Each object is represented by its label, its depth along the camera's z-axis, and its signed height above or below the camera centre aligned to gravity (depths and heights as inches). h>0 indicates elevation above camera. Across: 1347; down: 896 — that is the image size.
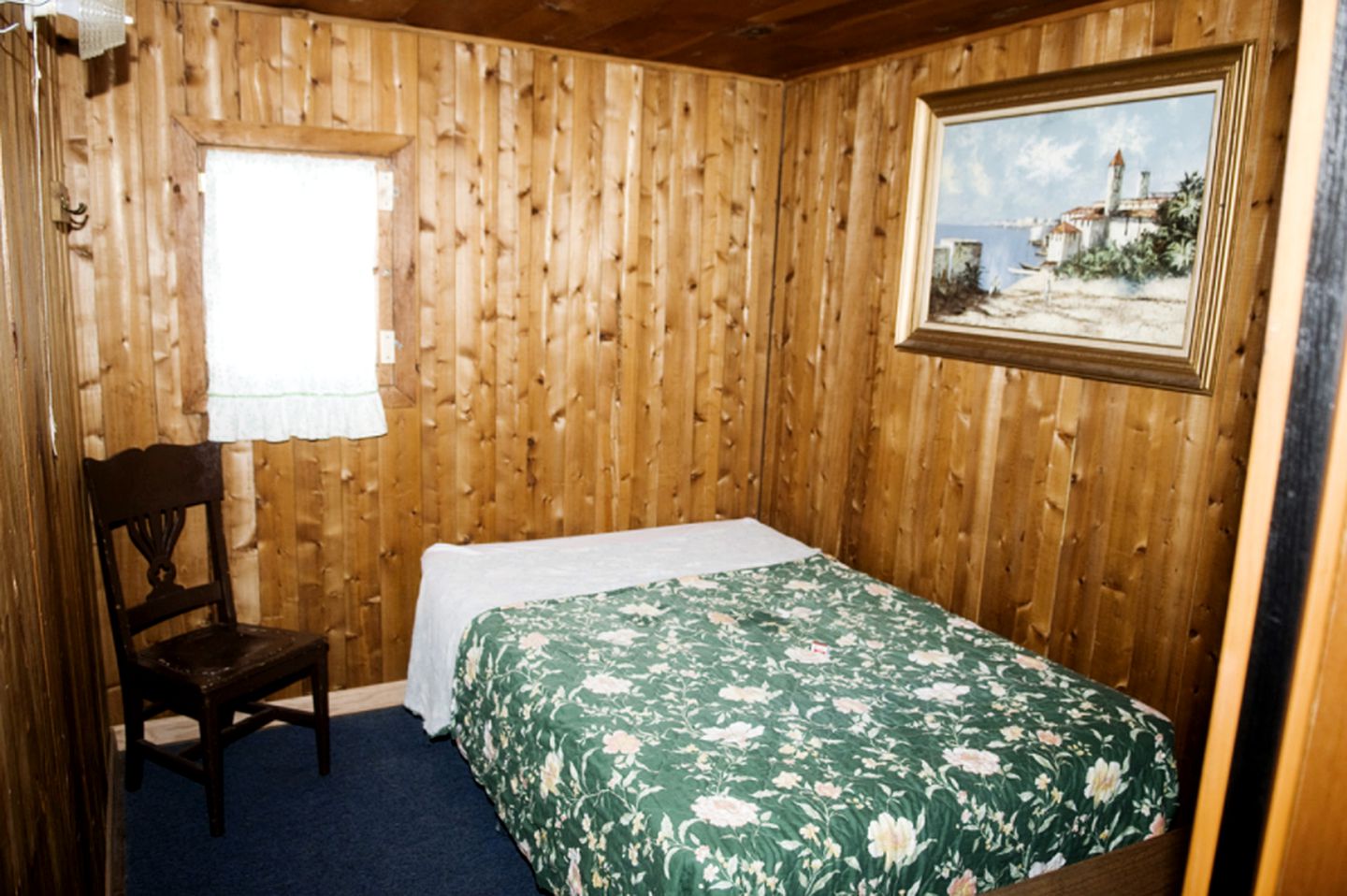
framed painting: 95.1 +11.2
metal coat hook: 100.8 +7.2
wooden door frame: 22.8 -3.7
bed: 73.6 -38.9
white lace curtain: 124.0 -1.1
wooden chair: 107.9 -44.5
